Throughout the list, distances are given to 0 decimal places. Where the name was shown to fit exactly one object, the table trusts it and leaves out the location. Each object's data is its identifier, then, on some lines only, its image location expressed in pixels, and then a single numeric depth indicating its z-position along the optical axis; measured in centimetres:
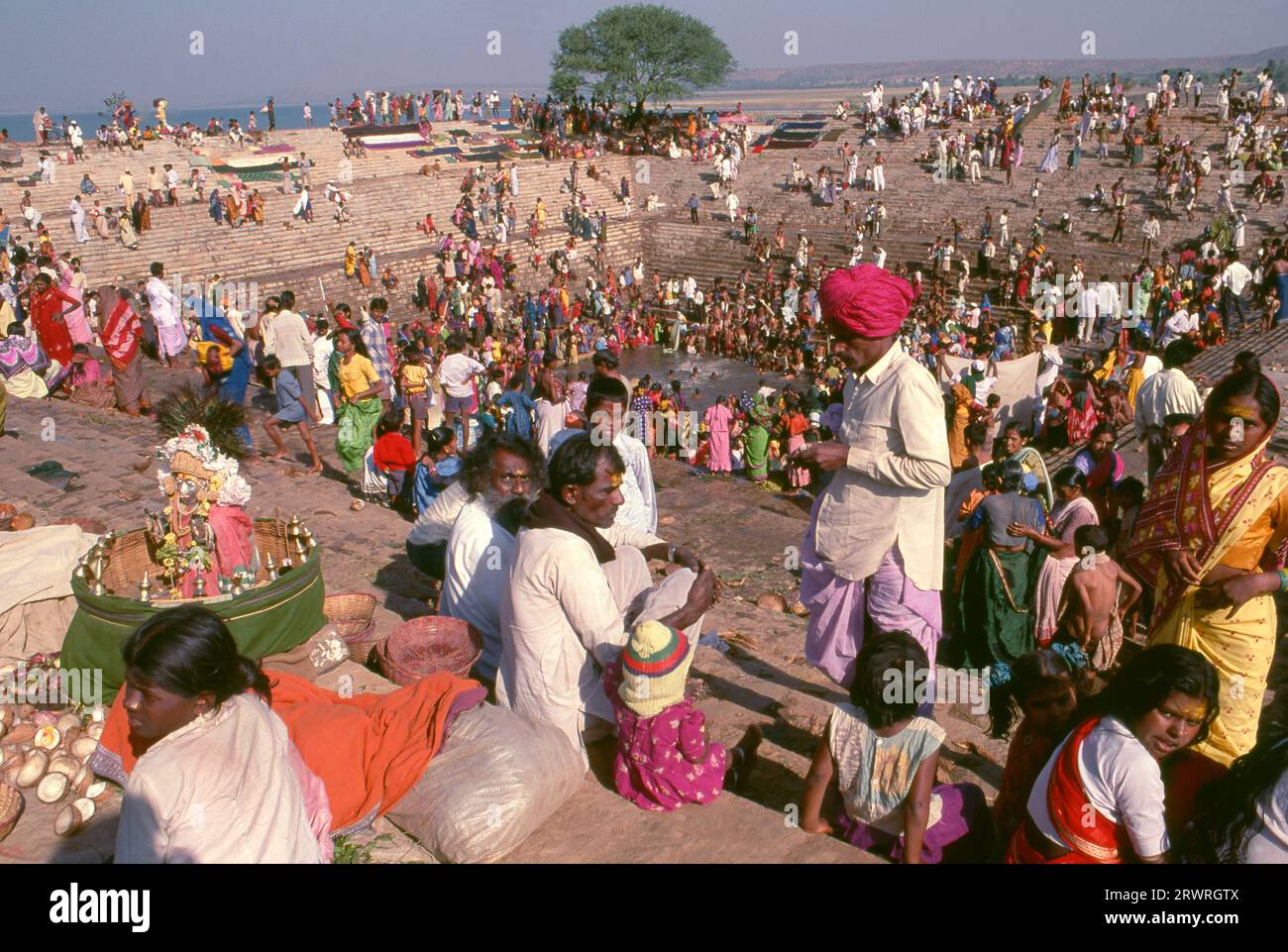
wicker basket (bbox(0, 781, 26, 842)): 331
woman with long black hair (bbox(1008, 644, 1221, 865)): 243
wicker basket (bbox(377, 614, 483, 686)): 415
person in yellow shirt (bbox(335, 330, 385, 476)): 850
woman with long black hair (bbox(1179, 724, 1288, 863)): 231
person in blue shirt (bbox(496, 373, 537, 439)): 768
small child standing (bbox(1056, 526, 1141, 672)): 474
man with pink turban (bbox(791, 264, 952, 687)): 337
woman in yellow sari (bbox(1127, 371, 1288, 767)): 320
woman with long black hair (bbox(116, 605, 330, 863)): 224
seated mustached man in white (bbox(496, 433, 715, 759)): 328
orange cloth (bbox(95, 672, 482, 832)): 317
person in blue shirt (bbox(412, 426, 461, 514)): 648
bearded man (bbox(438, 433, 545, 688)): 438
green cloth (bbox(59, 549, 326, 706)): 393
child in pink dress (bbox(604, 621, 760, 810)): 310
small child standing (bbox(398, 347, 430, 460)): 953
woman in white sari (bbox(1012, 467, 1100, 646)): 480
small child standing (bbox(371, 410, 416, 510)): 764
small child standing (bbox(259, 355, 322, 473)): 948
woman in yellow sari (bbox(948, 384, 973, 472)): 1011
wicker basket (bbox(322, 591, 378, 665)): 468
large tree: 4388
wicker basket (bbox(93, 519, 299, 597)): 467
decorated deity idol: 452
